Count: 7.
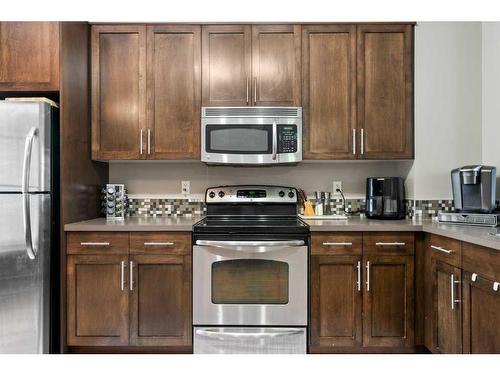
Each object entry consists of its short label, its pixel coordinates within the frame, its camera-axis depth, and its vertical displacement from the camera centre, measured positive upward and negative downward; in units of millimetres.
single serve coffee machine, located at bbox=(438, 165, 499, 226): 2127 -70
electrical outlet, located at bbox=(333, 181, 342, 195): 2934 -1
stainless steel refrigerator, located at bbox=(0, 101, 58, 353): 2115 -226
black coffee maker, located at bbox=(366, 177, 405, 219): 2617 -92
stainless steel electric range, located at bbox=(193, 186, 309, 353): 2262 -619
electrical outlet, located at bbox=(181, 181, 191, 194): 2943 -15
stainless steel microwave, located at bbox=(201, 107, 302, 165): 2590 +343
